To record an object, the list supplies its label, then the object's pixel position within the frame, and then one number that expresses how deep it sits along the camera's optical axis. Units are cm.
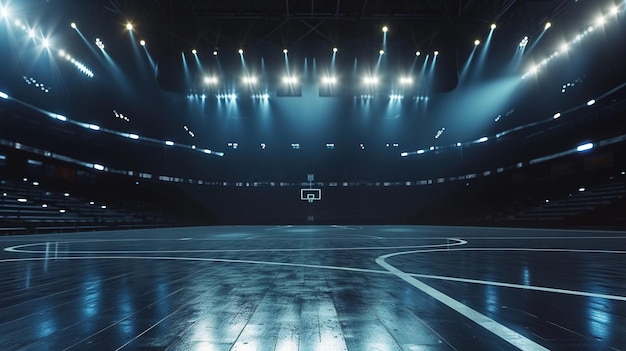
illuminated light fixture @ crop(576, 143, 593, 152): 2059
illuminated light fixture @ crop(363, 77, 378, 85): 2009
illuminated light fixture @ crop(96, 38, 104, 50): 1581
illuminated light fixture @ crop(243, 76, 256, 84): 2077
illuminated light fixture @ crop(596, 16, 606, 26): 1510
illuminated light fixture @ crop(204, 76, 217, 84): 2021
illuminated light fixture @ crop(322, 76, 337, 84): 1977
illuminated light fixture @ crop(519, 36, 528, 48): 1678
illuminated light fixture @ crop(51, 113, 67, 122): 2067
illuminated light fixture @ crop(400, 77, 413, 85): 2030
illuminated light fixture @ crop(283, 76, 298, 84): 2010
